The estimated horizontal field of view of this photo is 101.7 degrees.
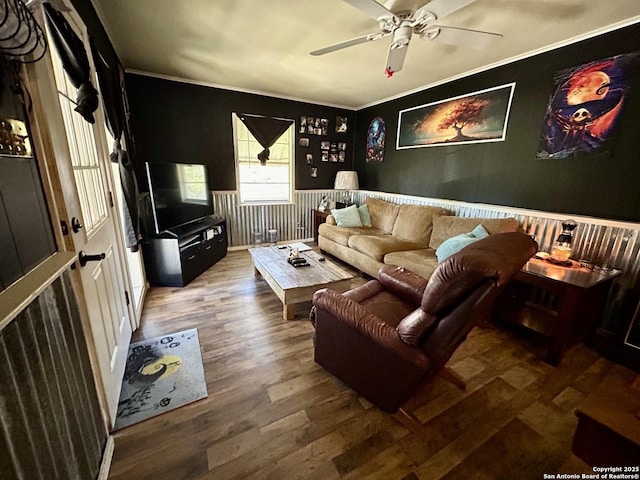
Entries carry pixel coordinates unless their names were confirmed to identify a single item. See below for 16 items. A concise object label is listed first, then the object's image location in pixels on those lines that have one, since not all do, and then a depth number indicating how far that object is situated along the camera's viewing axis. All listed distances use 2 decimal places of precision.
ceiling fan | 1.53
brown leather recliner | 1.06
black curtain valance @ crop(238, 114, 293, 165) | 4.21
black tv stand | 3.01
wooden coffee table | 2.36
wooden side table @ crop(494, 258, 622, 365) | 1.87
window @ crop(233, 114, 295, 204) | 4.32
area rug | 1.55
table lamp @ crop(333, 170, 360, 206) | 4.77
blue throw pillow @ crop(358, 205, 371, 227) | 4.21
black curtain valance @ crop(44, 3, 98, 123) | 1.16
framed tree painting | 2.94
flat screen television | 2.85
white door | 1.12
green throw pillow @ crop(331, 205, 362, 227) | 4.11
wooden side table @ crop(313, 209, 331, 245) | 4.74
